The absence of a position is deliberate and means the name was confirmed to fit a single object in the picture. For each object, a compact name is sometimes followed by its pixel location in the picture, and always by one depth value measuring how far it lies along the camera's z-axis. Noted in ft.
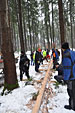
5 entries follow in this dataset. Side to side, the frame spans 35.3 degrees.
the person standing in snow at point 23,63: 24.35
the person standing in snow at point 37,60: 33.04
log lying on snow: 12.33
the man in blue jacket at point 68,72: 12.07
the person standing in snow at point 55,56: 31.09
